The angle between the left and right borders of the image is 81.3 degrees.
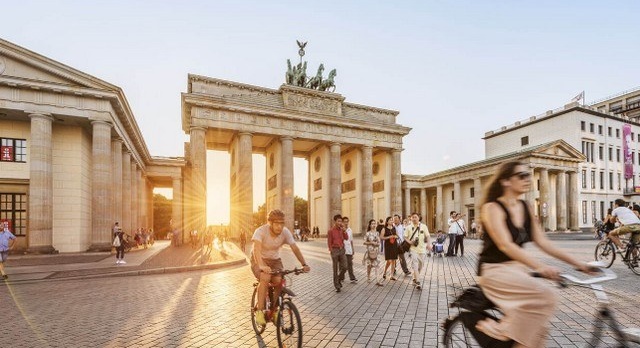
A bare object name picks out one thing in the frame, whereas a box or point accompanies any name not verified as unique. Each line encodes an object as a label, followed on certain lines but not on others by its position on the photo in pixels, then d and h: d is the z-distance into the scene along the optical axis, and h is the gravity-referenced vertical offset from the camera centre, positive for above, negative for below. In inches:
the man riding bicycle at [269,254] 205.8 -36.6
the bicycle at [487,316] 127.0 -45.8
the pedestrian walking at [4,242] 472.1 -64.9
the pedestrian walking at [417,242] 394.0 -56.6
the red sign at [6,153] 880.3 +93.3
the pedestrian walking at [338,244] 394.3 -58.6
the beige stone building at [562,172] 1807.3 +89.9
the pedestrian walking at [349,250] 431.8 -69.4
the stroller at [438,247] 738.2 -114.3
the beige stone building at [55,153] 830.5 +95.5
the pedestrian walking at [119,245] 615.7 -88.9
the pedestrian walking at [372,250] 432.5 -70.2
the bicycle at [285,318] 186.2 -66.9
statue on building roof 1769.2 +538.5
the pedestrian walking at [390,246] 427.8 -64.6
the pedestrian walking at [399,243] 442.6 -69.6
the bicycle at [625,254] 433.4 -81.5
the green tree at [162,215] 2920.8 -190.1
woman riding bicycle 115.9 -25.1
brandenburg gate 1456.7 +213.6
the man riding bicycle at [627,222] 418.0 -38.0
